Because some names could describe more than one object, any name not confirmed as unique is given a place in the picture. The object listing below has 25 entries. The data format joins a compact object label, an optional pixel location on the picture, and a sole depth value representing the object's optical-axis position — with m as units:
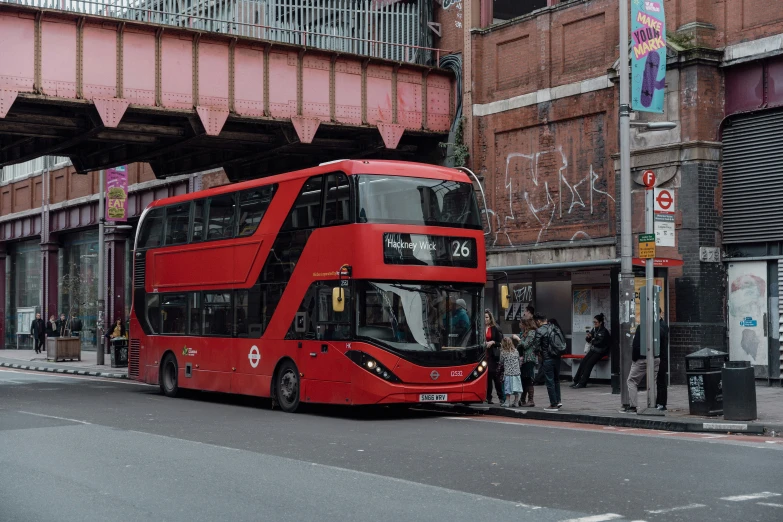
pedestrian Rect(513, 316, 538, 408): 18.39
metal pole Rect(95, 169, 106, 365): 34.81
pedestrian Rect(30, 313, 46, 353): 45.12
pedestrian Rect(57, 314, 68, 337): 43.43
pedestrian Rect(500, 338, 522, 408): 18.28
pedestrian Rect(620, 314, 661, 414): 16.92
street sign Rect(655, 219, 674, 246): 16.41
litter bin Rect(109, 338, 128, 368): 33.00
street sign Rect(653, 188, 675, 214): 16.48
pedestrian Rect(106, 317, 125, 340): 36.47
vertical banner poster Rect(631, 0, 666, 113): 18.14
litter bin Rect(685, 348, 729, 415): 15.77
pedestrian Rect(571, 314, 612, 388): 22.38
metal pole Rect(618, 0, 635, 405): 16.92
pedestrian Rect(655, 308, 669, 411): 16.77
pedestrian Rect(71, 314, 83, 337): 41.84
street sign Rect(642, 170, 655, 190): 16.38
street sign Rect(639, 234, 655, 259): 16.41
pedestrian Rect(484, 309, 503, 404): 19.33
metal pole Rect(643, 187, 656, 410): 16.38
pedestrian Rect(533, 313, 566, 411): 17.66
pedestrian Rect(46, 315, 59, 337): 45.62
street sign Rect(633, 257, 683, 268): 20.64
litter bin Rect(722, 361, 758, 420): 15.12
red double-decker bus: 16.75
